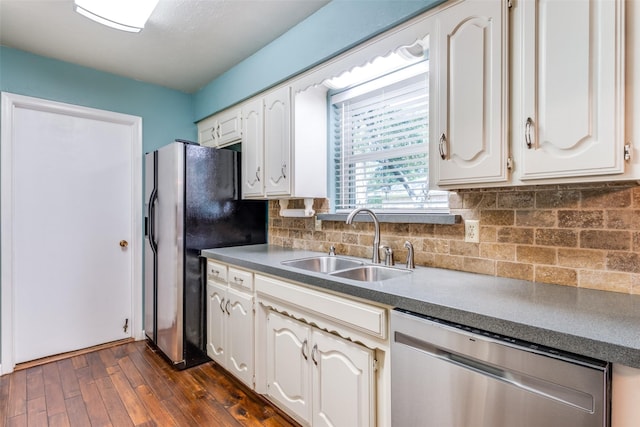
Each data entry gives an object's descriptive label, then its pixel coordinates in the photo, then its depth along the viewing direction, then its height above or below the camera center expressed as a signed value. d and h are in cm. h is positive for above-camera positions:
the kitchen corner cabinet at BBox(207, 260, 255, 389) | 205 -74
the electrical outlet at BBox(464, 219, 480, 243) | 158 -9
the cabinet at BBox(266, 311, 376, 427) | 137 -78
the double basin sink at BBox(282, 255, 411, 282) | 177 -33
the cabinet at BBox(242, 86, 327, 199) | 227 +49
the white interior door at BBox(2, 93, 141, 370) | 250 -14
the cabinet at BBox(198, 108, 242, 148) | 280 +77
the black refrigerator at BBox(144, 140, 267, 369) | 242 -14
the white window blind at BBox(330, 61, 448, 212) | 193 +45
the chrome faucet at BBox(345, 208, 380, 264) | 186 -16
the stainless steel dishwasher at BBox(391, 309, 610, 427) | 82 -49
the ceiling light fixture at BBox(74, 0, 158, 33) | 180 +115
